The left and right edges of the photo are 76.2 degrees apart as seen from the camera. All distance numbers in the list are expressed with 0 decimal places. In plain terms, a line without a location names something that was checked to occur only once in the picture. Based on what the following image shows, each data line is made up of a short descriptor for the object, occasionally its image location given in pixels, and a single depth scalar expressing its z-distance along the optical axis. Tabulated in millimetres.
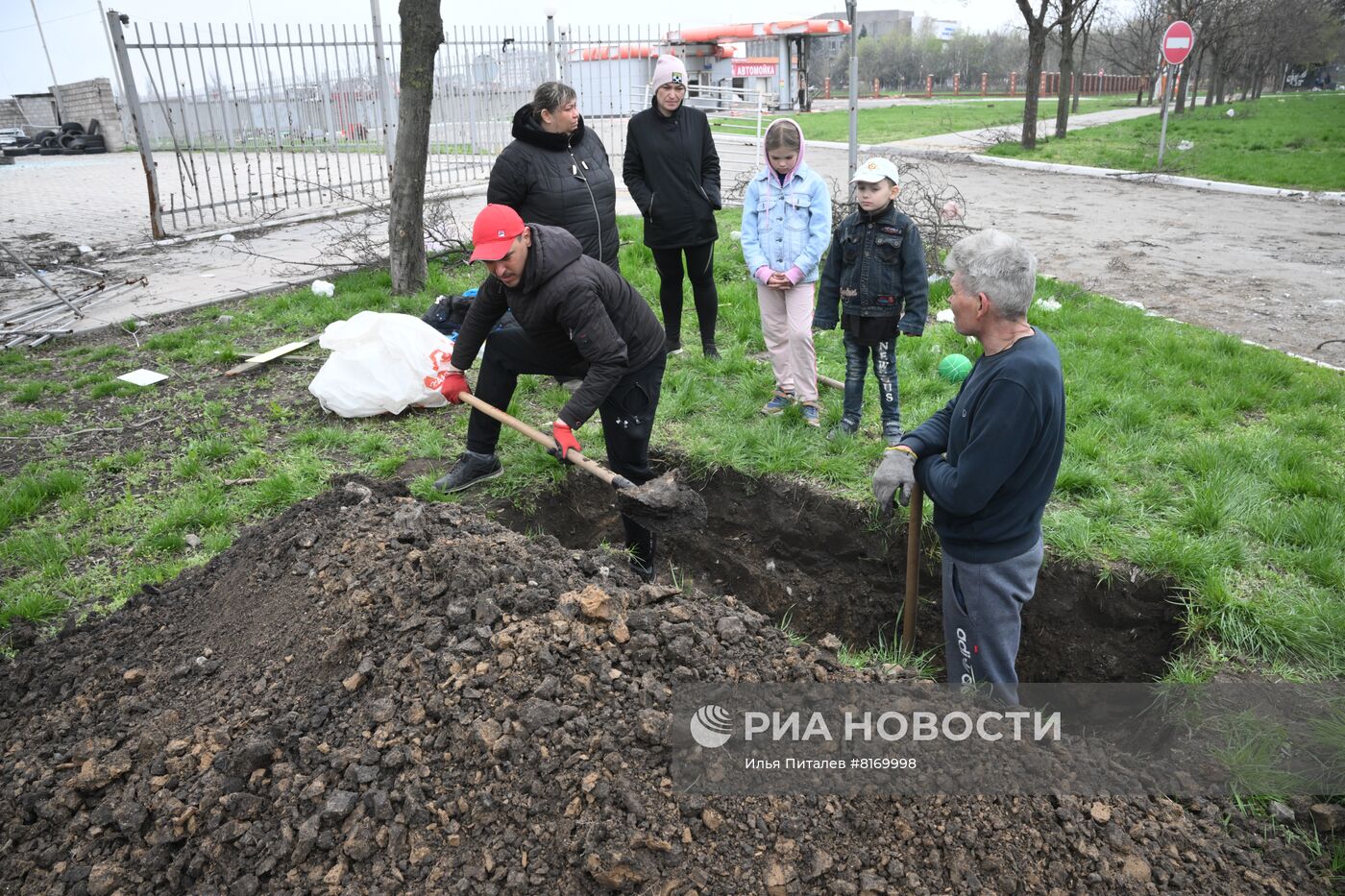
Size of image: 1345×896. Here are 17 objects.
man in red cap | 3736
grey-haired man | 2705
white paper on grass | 6461
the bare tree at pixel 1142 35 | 33938
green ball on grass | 5973
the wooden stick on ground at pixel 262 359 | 6611
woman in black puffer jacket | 5277
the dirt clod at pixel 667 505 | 3857
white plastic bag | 5777
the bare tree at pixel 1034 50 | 17328
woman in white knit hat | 6062
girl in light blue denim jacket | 5188
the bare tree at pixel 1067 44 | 17750
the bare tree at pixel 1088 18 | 20875
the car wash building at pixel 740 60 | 17938
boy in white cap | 4641
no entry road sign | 15383
